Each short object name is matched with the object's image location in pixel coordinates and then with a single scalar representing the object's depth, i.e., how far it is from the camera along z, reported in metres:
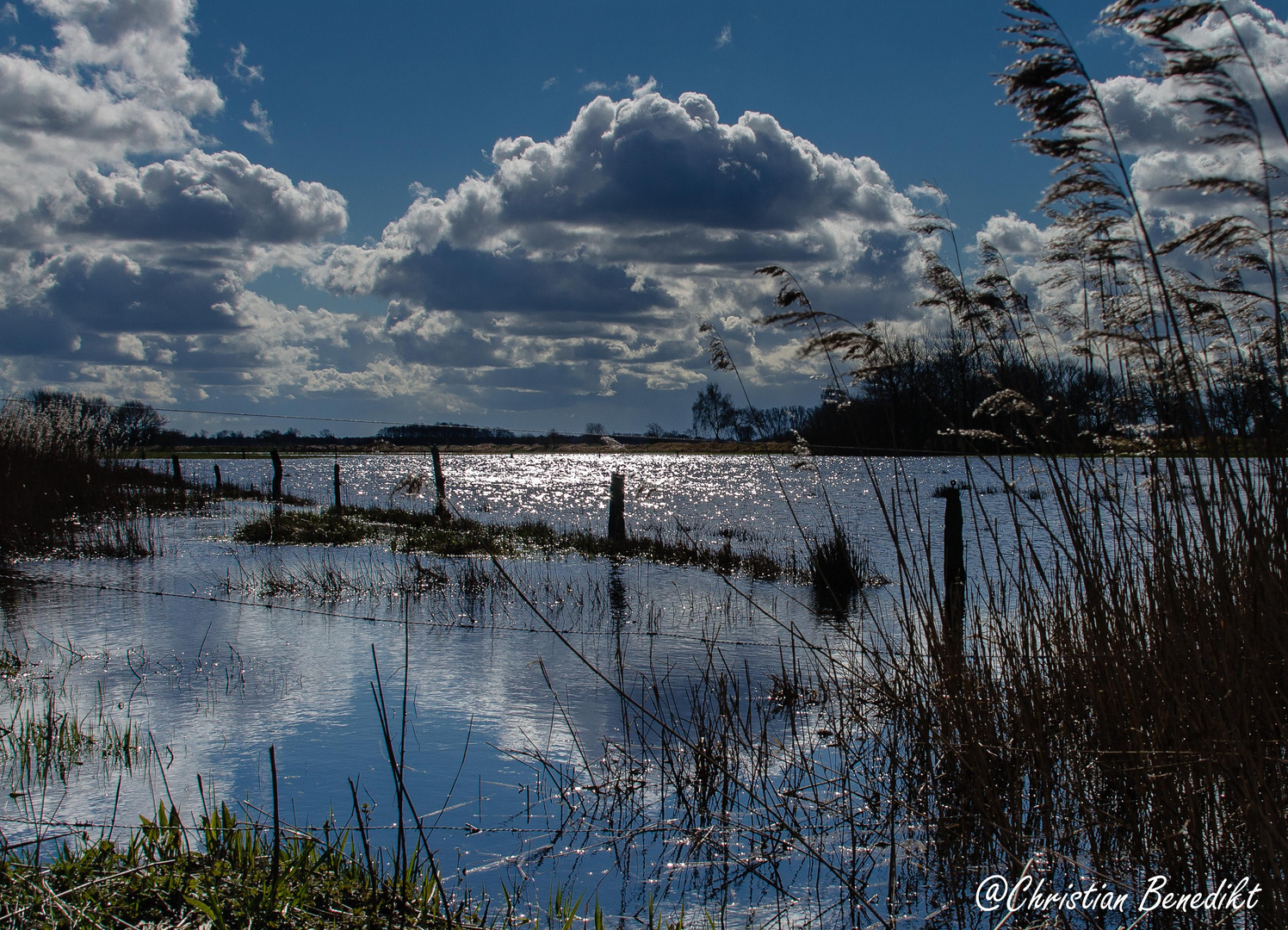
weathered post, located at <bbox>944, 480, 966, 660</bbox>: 8.21
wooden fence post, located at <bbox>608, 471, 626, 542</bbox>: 15.88
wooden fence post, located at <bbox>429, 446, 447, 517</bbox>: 14.95
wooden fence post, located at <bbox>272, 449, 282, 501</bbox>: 24.41
